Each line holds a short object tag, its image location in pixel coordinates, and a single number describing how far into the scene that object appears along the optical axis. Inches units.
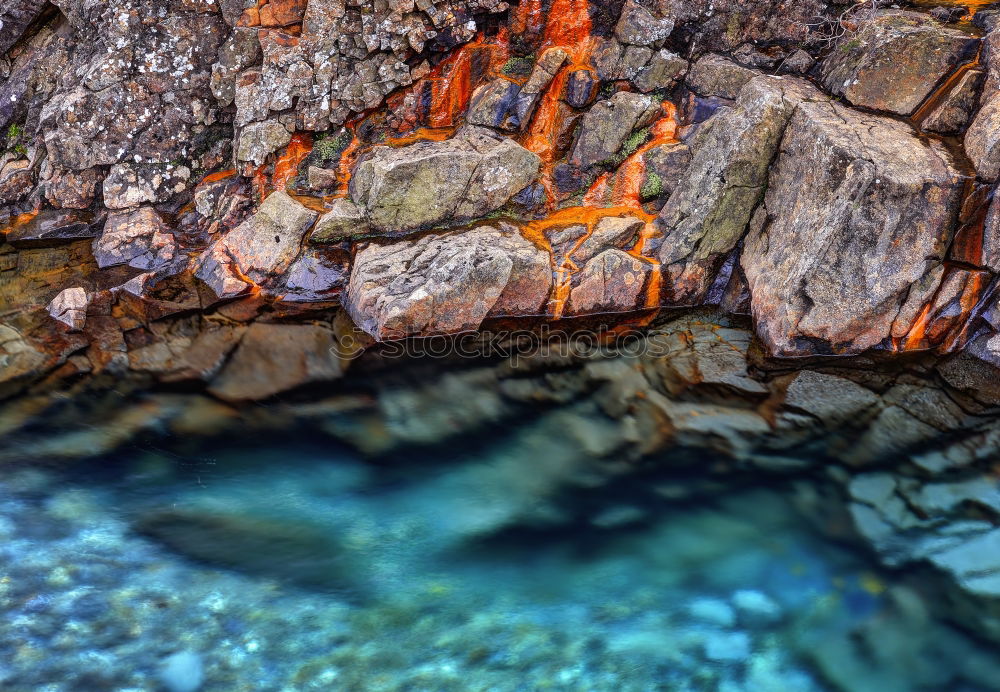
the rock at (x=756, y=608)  178.4
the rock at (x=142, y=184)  326.0
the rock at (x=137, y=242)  309.3
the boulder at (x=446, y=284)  263.4
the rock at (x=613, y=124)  303.6
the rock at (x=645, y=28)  308.3
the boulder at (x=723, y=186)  269.7
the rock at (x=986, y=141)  236.1
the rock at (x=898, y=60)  256.5
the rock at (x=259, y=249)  293.3
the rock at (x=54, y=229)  331.3
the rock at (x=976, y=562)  185.5
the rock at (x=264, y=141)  320.2
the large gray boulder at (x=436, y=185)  289.4
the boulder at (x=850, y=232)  241.3
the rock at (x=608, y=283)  275.6
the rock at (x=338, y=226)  291.6
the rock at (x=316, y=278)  290.7
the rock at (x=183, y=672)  157.4
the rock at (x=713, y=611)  178.1
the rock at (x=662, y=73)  306.7
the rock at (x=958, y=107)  249.0
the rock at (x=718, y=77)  296.5
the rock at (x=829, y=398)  237.9
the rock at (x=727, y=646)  169.5
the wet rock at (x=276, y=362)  255.6
